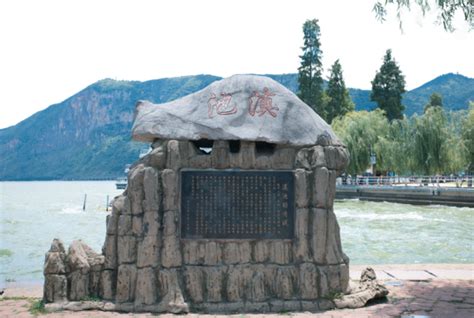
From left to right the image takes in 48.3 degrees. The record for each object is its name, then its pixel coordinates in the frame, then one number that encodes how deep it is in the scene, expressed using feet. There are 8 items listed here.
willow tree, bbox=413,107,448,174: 97.25
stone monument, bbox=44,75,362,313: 20.34
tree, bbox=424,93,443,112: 171.22
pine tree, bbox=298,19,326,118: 133.08
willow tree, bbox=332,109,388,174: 117.91
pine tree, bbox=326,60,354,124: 141.90
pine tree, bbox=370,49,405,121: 141.59
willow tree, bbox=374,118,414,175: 102.37
